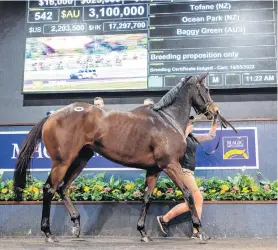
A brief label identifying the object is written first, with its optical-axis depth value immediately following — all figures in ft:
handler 16.38
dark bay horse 14.64
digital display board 21.52
